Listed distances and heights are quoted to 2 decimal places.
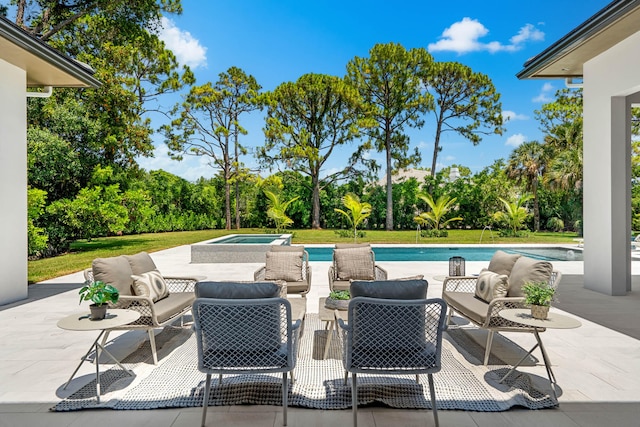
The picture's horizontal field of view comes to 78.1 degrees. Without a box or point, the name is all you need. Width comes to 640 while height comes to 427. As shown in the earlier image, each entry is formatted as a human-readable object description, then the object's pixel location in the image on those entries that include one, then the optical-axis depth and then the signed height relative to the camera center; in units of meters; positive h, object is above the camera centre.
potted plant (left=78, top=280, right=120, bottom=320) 2.94 -0.65
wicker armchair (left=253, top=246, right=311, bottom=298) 5.32 -0.82
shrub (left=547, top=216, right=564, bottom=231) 20.22 -0.79
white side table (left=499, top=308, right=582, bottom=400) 2.86 -0.84
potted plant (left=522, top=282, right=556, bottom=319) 2.93 -0.67
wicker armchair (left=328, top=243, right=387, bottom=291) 5.45 -0.79
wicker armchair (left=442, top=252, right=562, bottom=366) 3.40 -0.96
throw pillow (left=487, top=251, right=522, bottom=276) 4.24 -0.59
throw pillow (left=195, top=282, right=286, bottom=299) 2.53 -0.52
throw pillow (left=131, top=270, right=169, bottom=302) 3.79 -0.75
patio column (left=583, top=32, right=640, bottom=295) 6.24 +0.59
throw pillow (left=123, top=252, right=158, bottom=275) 4.19 -0.57
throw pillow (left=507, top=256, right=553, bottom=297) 3.68 -0.62
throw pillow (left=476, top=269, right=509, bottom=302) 3.84 -0.77
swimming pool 11.72 -1.40
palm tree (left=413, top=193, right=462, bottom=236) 17.61 +0.01
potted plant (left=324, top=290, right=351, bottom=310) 3.82 -0.89
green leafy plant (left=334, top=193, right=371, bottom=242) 16.42 +0.02
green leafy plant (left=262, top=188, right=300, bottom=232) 16.97 -0.09
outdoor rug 2.78 -1.37
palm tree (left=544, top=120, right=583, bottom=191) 17.28 +1.94
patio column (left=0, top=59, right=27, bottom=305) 5.83 +0.42
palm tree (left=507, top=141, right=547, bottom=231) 19.66 +2.13
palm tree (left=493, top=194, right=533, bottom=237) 17.73 -0.28
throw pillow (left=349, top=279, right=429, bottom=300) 2.54 -0.52
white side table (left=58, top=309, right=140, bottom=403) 2.81 -0.83
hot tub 10.30 -1.12
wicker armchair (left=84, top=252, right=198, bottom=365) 3.52 -0.82
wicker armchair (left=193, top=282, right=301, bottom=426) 2.44 -0.77
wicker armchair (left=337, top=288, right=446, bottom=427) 2.46 -0.82
